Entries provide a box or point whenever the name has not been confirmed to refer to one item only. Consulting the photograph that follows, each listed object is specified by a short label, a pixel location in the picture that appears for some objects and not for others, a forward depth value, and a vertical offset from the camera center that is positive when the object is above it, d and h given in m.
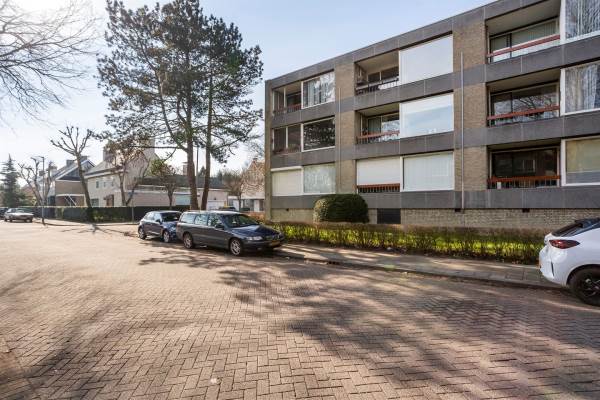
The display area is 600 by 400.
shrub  14.87 -0.24
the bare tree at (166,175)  33.44 +3.31
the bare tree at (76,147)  33.31 +6.10
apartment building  12.94 +4.03
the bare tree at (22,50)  6.36 +3.11
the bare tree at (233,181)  48.91 +3.56
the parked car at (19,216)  36.75 -1.25
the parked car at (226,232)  11.27 -1.05
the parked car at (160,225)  16.02 -1.07
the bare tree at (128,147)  17.86 +3.30
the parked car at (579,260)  5.51 -1.00
